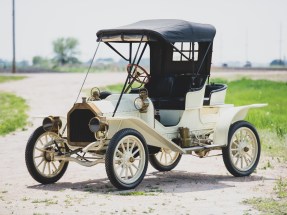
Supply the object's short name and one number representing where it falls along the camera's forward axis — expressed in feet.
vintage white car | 36.25
